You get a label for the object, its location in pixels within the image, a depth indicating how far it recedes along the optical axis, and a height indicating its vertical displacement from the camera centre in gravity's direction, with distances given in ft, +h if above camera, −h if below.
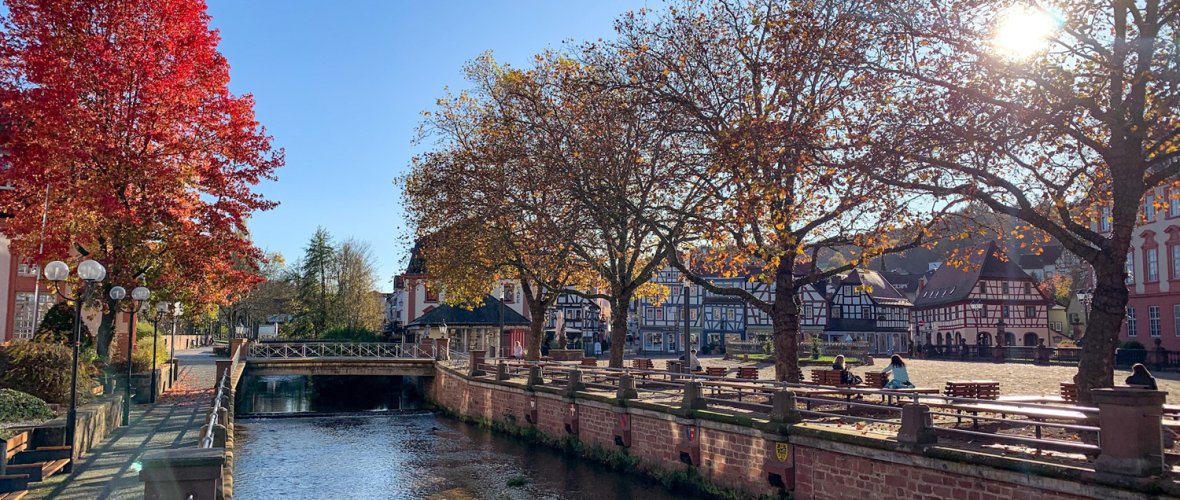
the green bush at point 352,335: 185.06 -3.74
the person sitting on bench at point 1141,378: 40.84 -2.71
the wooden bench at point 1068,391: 51.29 -4.22
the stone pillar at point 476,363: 108.58 -5.70
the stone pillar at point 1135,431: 30.99 -4.02
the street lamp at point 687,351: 88.99 -3.41
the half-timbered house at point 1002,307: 217.77 +4.29
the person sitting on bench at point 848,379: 68.10 -4.68
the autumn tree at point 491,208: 97.66 +13.97
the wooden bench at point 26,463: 34.91 -7.06
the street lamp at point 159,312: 83.35 +0.51
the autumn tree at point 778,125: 53.42 +13.51
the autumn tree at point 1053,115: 43.55 +11.65
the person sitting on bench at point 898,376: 59.82 -3.93
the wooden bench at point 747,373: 78.18 -4.87
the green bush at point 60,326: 76.60 -0.95
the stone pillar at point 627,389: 70.08 -5.80
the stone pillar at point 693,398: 60.43 -5.63
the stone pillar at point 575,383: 79.97 -6.10
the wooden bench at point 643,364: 99.60 -5.27
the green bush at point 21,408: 47.32 -5.42
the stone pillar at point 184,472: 22.95 -4.40
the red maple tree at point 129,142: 69.92 +15.51
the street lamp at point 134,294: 69.51 +1.90
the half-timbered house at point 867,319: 245.04 +1.02
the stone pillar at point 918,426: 40.42 -5.06
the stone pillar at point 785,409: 49.93 -5.25
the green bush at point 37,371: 55.36 -3.71
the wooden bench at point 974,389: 55.31 -4.46
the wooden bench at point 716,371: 77.49 -4.84
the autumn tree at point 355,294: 219.41 +6.49
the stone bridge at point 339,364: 128.36 -7.13
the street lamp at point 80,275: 44.88 +2.31
